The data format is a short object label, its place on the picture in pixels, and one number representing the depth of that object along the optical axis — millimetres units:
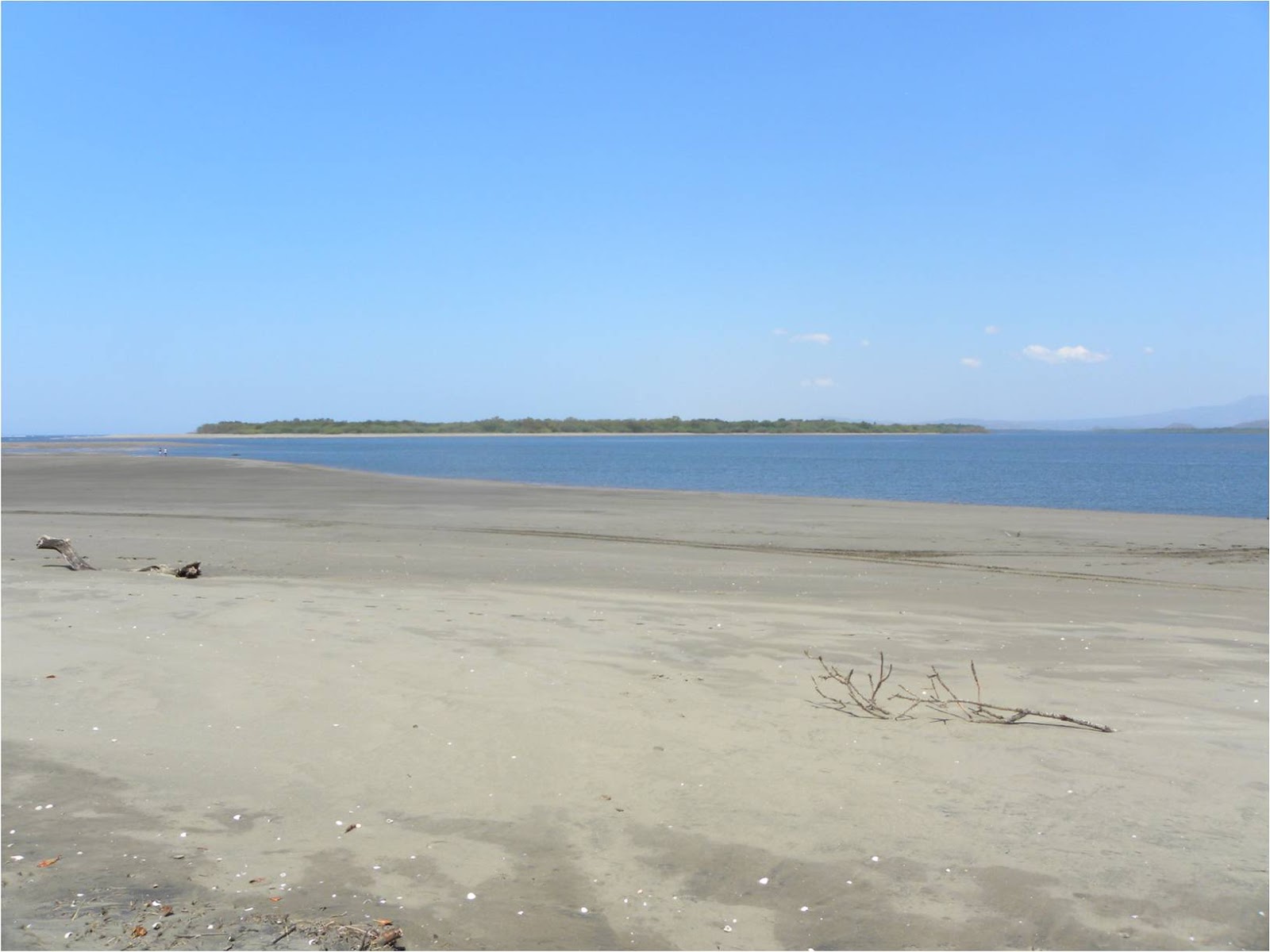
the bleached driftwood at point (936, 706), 7043
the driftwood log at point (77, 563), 13234
